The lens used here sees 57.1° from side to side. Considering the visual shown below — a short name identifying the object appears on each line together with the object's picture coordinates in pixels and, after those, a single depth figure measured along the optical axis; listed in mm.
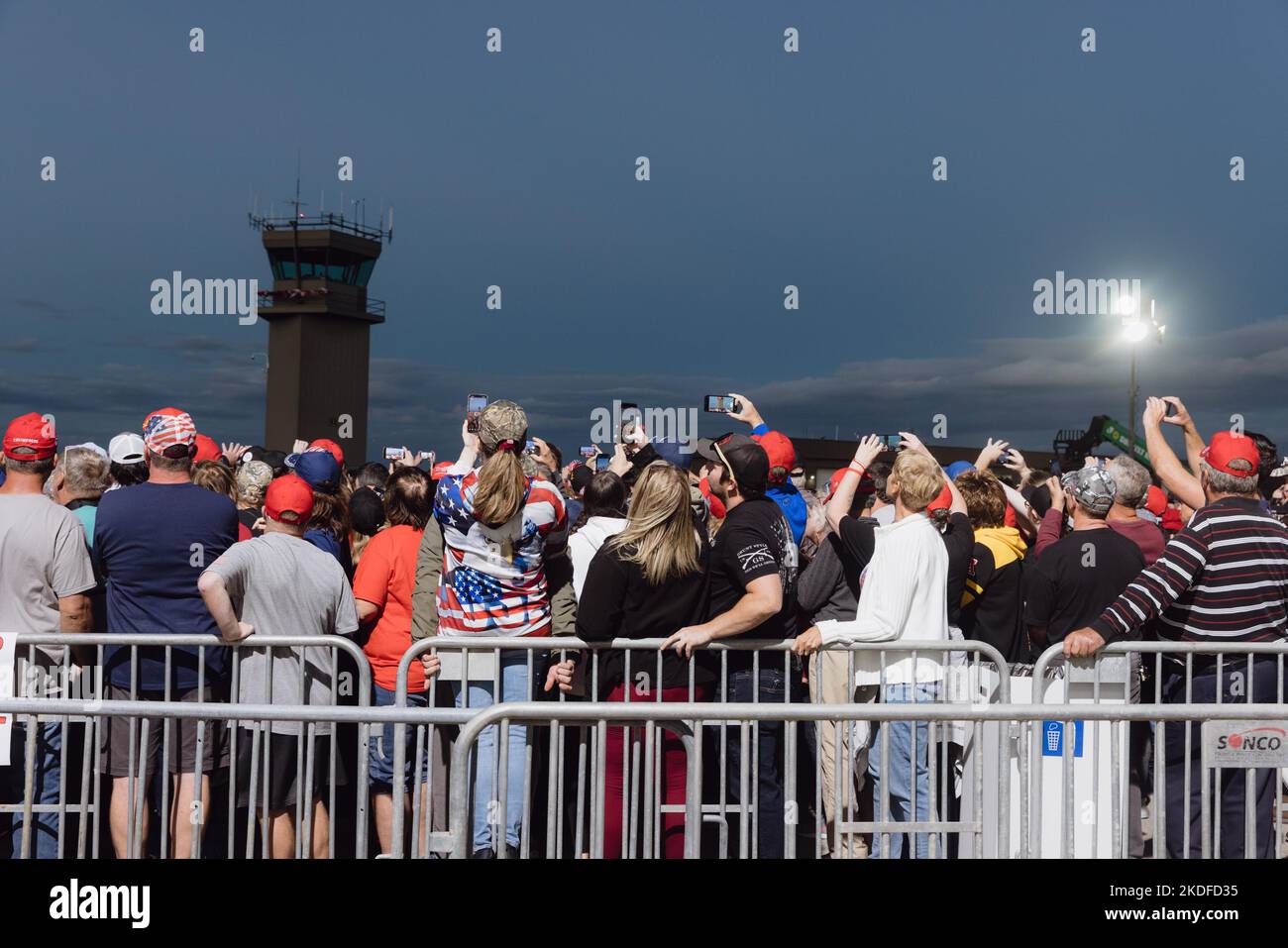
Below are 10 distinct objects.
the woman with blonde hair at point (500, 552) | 4973
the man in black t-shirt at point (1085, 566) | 5543
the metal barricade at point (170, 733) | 4484
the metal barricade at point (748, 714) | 3559
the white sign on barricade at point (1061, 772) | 4275
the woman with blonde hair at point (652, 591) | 4758
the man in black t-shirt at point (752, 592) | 4812
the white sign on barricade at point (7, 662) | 4875
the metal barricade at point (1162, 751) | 4125
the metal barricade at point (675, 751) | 4078
